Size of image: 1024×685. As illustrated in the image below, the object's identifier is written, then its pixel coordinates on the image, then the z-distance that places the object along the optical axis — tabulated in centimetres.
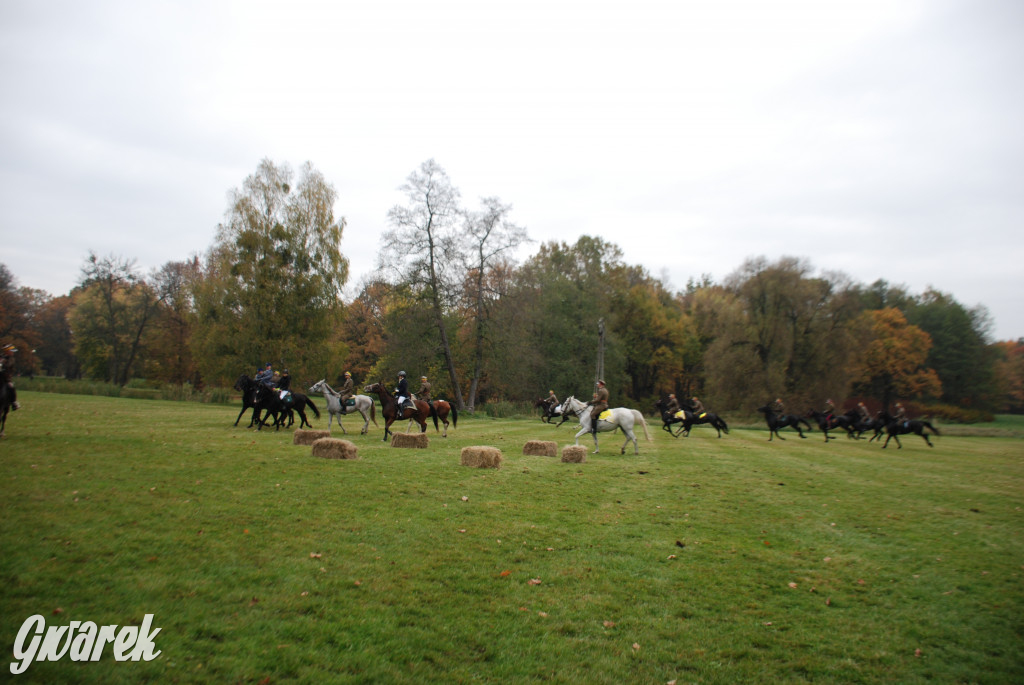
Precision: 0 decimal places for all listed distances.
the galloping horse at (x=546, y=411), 3112
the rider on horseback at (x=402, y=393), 1788
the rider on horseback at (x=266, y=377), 1955
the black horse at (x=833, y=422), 2730
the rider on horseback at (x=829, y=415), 2753
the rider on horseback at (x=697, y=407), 2846
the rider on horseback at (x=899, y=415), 2530
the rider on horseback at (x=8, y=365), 1225
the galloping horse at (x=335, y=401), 1920
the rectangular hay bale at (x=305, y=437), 1508
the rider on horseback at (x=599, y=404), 1684
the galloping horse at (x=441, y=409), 1948
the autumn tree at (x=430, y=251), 3766
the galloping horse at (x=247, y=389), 1994
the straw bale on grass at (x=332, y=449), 1268
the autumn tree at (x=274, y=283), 3806
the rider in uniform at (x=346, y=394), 1921
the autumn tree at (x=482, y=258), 3944
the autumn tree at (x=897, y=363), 5919
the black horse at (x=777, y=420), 2719
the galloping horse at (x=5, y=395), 1228
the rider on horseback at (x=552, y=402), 3258
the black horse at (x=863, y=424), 2642
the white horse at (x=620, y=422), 1714
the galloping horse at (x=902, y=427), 2478
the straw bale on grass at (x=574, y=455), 1467
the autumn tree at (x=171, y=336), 5275
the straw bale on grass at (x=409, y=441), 1572
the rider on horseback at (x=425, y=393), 1830
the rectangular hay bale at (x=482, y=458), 1269
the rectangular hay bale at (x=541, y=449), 1577
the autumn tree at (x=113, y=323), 5276
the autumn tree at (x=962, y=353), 6044
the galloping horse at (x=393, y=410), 1751
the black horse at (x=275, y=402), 1905
